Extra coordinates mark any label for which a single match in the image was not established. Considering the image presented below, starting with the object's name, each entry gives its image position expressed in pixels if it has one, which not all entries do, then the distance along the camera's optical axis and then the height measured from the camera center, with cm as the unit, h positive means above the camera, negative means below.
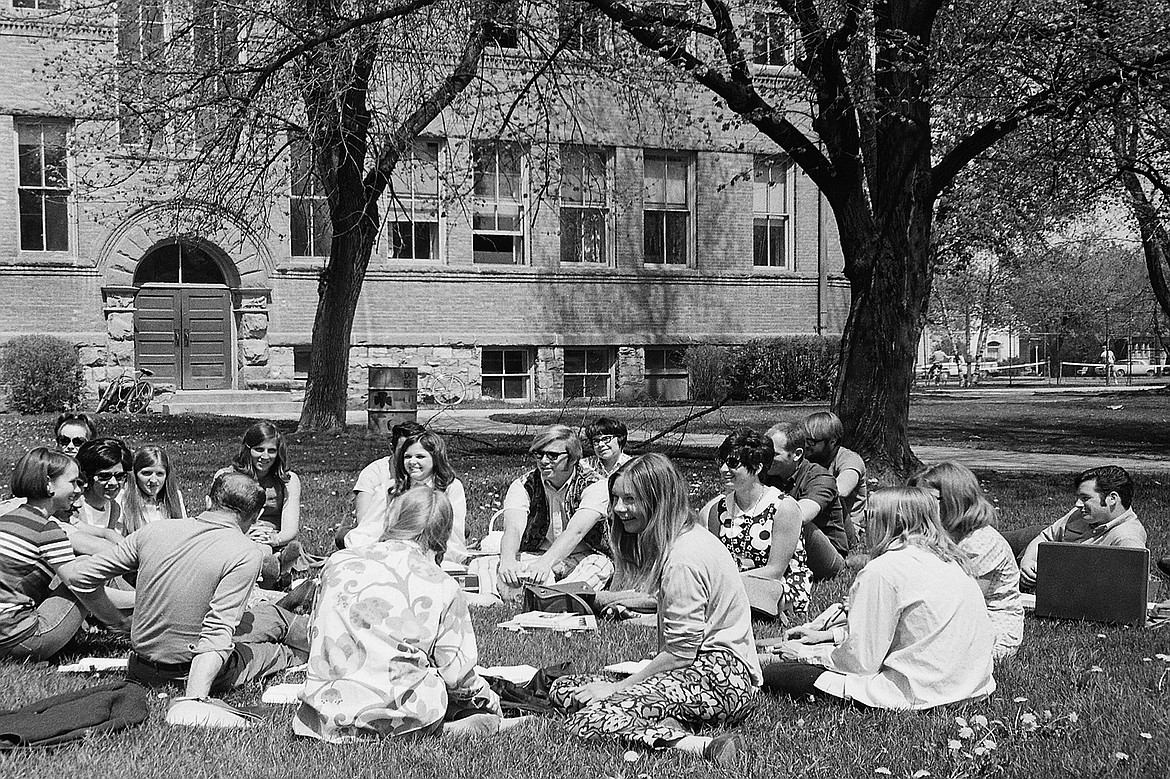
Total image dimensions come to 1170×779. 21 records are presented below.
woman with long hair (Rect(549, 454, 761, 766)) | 491 -117
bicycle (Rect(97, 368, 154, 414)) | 2210 -102
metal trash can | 1678 -77
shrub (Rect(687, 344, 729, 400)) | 2816 -84
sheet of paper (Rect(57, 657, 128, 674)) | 596 -161
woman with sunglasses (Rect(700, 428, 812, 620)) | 704 -117
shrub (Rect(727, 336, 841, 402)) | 2831 -81
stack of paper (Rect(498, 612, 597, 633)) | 699 -166
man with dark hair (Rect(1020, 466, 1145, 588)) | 725 -108
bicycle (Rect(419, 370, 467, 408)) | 2659 -112
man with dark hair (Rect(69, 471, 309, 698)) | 534 -110
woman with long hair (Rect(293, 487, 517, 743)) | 463 -115
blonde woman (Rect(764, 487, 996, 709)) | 513 -123
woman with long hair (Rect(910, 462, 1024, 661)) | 627 -111
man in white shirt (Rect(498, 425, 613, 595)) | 765 -120
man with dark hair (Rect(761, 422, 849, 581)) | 798 -103
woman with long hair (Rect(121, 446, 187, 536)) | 710 -90
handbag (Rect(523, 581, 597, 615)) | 732 -160
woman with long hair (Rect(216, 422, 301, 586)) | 798 -101
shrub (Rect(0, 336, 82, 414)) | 2198 -61
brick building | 2377 +152
